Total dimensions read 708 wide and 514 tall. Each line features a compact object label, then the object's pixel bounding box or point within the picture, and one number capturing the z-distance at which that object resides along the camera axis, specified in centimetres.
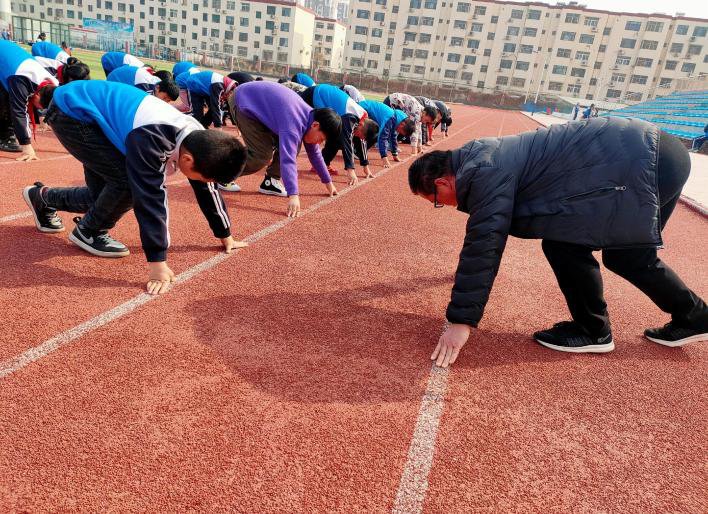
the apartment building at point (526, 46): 6469
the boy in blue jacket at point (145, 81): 812
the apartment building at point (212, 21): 7794
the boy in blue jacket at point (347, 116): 687
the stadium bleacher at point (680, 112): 2444
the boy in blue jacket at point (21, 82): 606
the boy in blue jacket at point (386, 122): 895
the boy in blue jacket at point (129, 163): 292
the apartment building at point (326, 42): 8756
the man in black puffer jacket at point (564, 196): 249
